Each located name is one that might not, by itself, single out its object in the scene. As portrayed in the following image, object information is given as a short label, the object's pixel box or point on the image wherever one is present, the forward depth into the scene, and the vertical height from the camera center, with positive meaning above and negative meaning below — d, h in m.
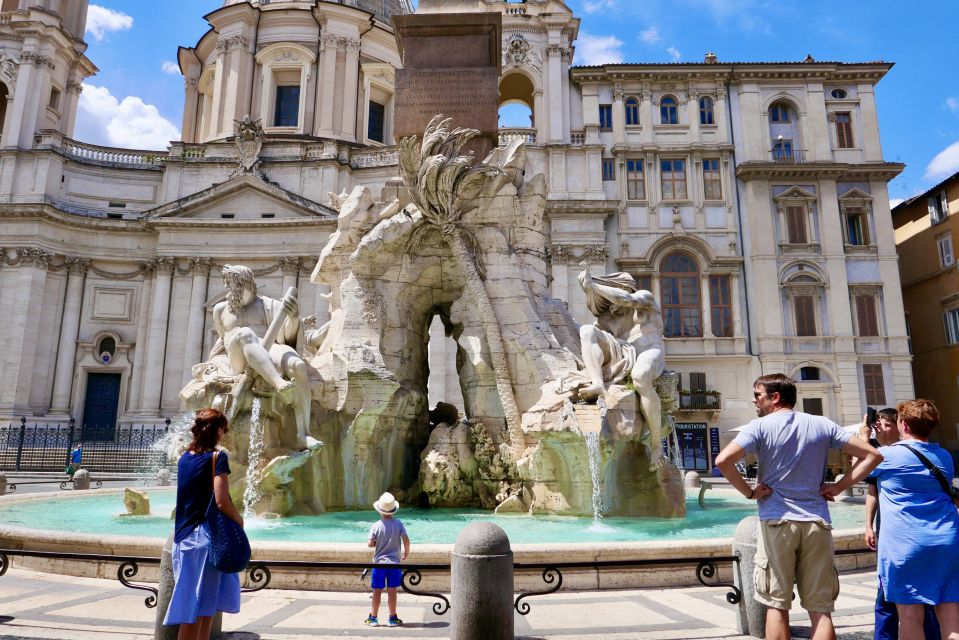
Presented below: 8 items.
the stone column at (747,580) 4.65 -0.98
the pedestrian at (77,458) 23.35 -0.69
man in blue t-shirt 3.74 -0.31
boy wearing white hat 5.52 -0.79
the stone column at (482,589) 4.38 -0.97
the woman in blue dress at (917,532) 3.70 -0.49
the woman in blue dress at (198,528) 3.84 -0.51
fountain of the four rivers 9.74 +0.94
